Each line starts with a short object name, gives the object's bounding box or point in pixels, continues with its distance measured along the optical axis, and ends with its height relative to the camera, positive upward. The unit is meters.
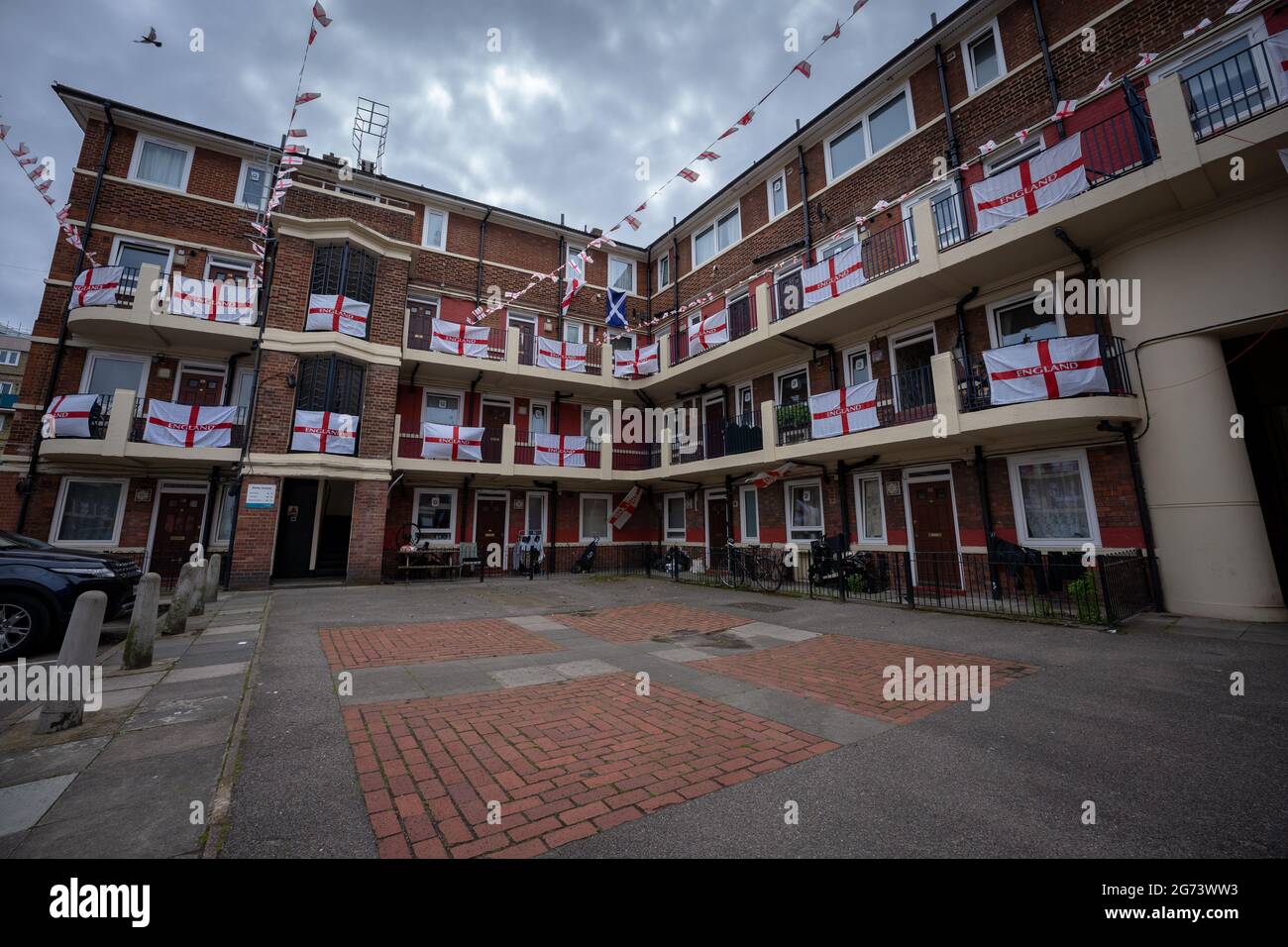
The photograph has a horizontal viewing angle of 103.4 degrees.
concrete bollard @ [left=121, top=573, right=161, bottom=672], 5.46 -0.84
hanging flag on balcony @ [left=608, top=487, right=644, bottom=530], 20.12 +1.43
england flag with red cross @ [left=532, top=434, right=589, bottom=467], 17.50 +3.32
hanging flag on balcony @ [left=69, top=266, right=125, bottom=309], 13.55 +6.97
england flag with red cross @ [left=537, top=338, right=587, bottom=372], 17.95 +6.80
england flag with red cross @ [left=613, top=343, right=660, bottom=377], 19.06 +6.86
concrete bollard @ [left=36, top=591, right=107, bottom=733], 3.79 -0.85
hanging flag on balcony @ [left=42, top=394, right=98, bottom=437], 12.83 +3.32
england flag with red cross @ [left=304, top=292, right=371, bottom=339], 14.39 +6.60
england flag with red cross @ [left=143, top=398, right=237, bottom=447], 13.13 +3.23
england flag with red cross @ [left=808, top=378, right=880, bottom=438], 12.14 +3.26
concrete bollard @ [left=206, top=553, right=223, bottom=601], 10.47 -0.56
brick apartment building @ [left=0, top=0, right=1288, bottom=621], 8.43 +5.26
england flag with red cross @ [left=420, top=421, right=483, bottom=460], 15.78 +3.27
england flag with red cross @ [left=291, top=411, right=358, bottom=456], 13.78 +3.15
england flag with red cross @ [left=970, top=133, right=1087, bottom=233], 9.27 +6.81
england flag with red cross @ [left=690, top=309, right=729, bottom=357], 16.22 +6.86
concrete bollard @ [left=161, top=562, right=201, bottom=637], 7.29 -0.86
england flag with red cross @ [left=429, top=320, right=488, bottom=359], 16.36 +6.72
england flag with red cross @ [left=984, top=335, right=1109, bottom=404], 8.86 +3.11
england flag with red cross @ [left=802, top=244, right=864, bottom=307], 12.75 +6.85
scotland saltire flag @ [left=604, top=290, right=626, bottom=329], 20.22 +9.37
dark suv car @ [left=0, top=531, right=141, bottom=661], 6.32 -0.48
